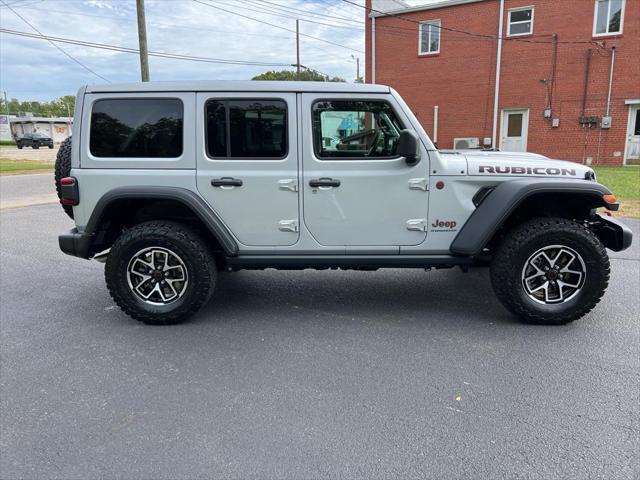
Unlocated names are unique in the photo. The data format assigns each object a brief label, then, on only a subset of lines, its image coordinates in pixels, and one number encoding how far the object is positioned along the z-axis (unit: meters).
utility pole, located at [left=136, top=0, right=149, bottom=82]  16.06
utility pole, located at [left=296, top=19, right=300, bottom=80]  41.63
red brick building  17.88
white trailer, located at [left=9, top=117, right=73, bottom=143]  72.56
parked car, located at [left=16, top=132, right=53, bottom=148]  46.65
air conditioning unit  17.74
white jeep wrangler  3.98
